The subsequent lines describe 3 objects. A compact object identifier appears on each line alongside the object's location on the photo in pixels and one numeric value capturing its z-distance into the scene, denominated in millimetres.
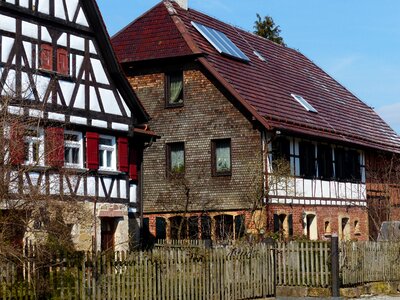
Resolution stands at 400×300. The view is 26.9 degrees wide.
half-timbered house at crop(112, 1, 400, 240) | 32094
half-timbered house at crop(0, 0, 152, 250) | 22797
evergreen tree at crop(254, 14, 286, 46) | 63750
